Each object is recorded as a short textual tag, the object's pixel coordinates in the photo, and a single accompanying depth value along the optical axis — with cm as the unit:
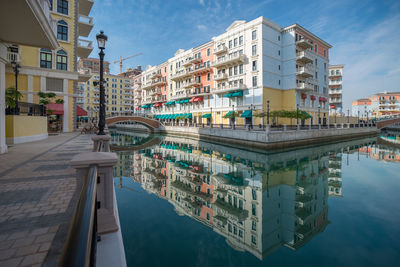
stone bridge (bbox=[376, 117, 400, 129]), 5044
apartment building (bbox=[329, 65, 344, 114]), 6069
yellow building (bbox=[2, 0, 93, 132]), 2325
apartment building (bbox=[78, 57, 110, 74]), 8943
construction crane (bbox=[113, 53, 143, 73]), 13425
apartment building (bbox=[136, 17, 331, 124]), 3469
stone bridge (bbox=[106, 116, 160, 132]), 3988
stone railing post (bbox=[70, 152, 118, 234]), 305
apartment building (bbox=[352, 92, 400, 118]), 8738
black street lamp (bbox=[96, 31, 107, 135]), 967
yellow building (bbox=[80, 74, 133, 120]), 7875
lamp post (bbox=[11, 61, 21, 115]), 1399
